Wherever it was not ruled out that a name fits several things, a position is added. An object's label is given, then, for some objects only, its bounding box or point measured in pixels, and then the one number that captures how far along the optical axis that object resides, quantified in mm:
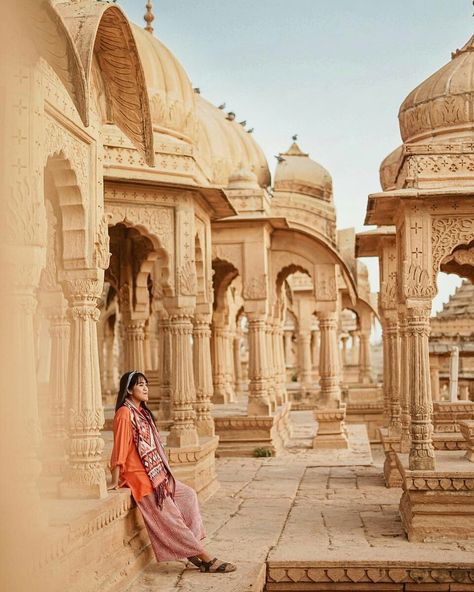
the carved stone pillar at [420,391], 9227
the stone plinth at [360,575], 7840
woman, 7742
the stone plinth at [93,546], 5910
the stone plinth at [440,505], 8797
